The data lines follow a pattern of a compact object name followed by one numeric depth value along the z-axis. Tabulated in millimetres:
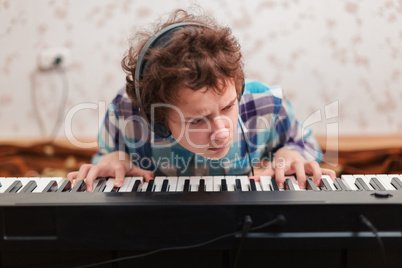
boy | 887
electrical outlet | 2336
